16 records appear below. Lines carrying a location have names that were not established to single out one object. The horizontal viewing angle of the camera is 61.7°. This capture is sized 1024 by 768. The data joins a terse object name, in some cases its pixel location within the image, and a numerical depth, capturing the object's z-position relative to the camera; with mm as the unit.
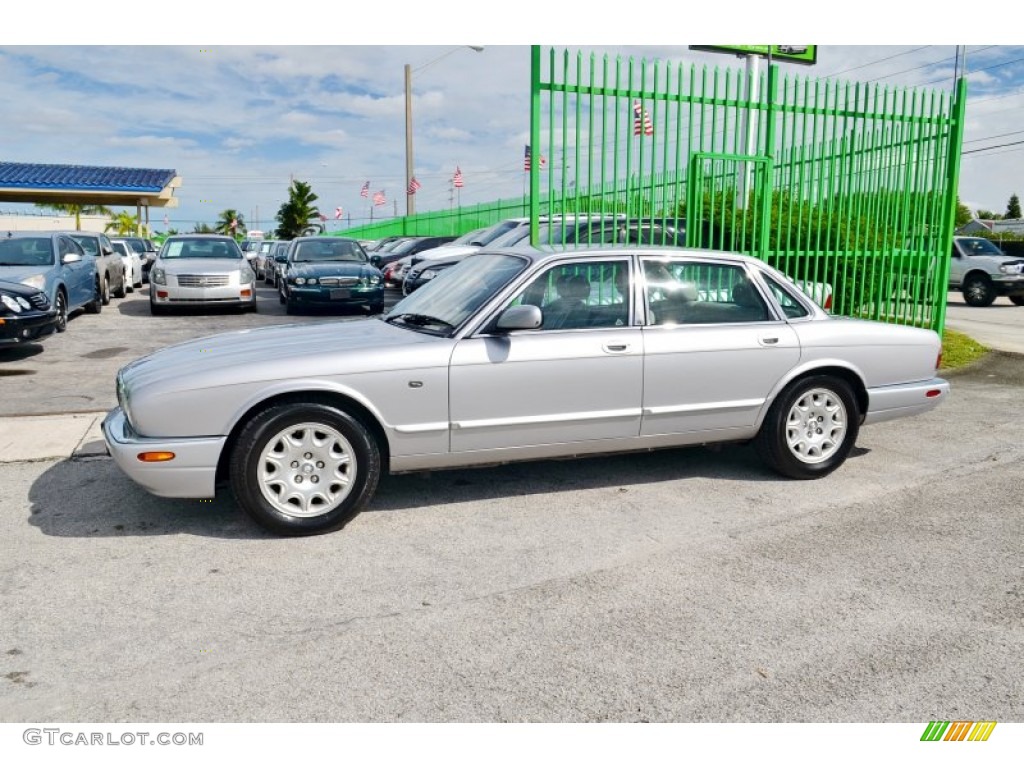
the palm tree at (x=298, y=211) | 75125
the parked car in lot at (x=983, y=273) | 20062
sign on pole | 14906
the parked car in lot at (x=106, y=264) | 16609
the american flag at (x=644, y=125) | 7965
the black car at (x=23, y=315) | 9836
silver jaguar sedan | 4398
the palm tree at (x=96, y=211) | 75625
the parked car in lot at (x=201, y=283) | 15172
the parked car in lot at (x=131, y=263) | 20969
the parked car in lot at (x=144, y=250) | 24531
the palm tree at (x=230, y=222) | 96612
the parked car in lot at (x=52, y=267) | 11961
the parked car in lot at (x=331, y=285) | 15047
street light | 35750
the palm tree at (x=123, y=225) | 76838
